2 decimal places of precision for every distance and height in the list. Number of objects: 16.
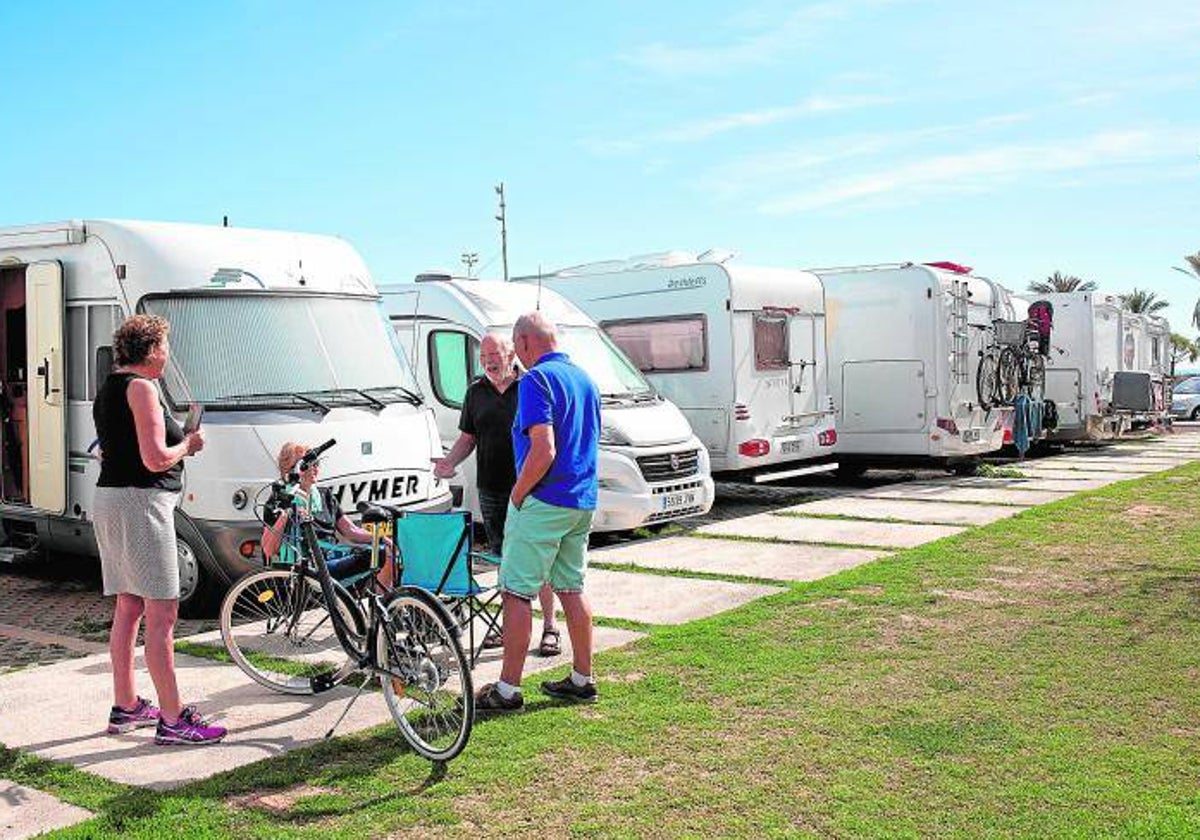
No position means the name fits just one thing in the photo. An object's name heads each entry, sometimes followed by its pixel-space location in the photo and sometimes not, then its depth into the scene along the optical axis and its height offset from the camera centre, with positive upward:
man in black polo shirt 6.85 -0.17
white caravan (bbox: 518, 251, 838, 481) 13.64 +0.70
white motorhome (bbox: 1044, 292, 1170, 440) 21.91 +0.61
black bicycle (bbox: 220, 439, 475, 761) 5.02 -1.04
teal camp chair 5.85 -0.66
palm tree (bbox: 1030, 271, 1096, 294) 71.88 +6.98
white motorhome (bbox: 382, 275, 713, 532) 10.92 +0.16
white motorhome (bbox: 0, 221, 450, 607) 8.12 +0.30
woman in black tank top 5.21 -0.34
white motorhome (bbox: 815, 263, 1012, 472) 16.08 +0.53
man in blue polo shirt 5.57 -0.38
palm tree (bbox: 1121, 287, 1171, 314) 74.88 +5.93
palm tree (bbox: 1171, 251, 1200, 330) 58.91 +6.52
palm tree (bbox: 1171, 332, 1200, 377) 78.69 +3.28
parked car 38.19 -0.16
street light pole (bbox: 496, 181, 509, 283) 45.16 +7.15
